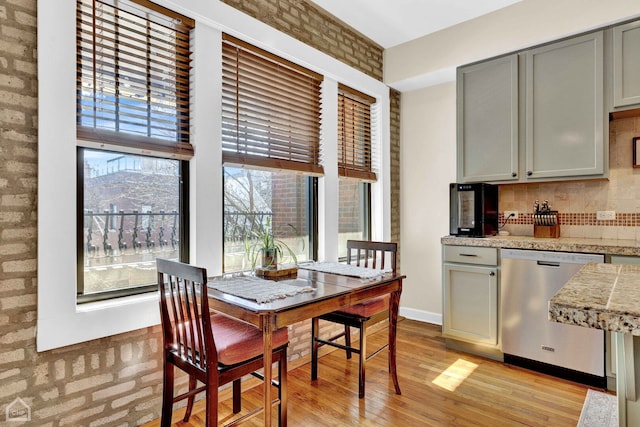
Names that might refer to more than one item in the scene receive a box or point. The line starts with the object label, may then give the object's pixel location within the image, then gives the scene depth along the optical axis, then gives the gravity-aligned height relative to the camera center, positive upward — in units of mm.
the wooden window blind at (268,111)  2557 +789
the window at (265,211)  2656 -1
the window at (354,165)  3602 +472
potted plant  2432 -257
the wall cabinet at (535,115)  2748 +791
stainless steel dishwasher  2539 -870
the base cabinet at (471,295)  2986 -731
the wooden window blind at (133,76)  1926 +788
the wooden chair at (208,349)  1597 -667
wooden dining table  1656 -472
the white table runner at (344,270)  2400 -419
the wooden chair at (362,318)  2415 -754
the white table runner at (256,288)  1815 -423
